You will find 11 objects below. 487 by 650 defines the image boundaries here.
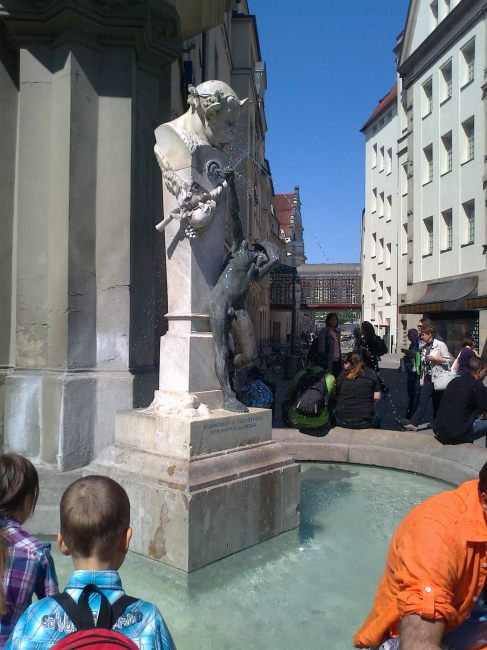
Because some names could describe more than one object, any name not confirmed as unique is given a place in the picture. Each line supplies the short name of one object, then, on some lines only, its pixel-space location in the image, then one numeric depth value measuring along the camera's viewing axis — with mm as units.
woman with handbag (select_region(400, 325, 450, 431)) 8117
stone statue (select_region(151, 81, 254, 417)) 4035
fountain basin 2881
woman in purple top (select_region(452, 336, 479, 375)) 8289
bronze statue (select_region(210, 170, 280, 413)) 4148
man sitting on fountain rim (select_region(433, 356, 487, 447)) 5734
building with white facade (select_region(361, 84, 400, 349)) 34438
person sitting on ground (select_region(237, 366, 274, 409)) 6195
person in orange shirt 1620
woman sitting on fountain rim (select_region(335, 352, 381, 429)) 6531
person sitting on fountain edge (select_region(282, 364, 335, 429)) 6305
